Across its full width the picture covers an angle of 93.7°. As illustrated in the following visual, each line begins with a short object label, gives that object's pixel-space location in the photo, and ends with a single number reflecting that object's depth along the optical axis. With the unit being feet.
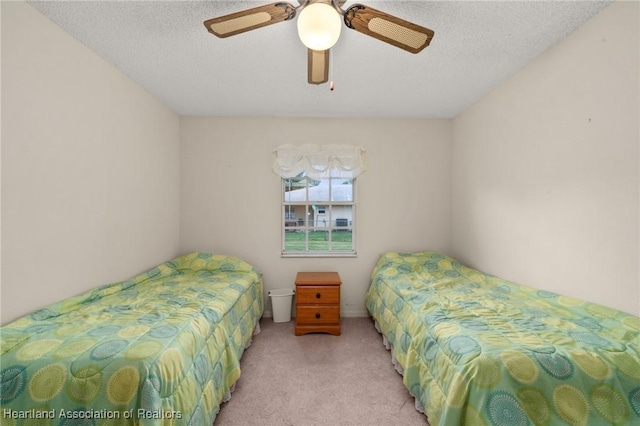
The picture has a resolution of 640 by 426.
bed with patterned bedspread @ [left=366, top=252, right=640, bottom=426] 4.16
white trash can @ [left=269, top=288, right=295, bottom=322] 11.27
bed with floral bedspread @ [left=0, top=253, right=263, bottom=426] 4.05
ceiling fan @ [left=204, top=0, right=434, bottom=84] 4.23
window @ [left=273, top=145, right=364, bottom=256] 11.76
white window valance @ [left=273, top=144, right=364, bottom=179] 11.73
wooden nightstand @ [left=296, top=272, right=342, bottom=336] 10.26
